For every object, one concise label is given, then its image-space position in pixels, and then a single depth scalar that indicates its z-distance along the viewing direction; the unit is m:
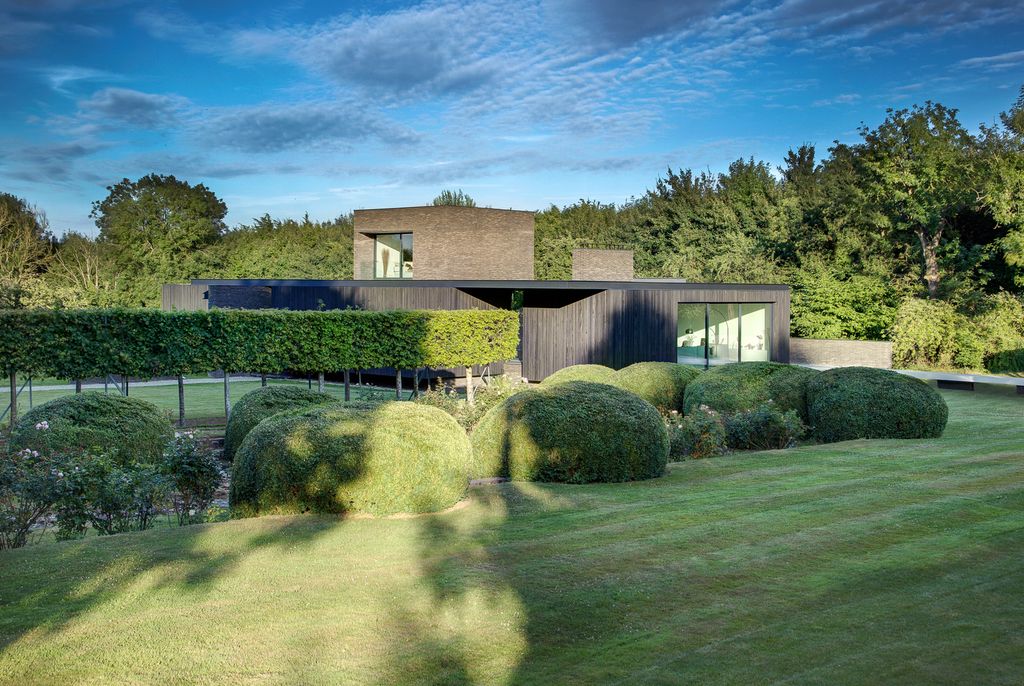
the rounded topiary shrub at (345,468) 6.77
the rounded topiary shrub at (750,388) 12.71
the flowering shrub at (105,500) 7.00
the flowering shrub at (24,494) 6.40
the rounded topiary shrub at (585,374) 15.07
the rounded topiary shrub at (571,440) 8.56
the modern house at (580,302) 24.48
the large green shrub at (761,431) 11.48
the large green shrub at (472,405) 13.44
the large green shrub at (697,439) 10.57
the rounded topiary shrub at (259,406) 11.72
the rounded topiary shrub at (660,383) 14.67
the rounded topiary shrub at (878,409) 11.54
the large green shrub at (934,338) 28.70
